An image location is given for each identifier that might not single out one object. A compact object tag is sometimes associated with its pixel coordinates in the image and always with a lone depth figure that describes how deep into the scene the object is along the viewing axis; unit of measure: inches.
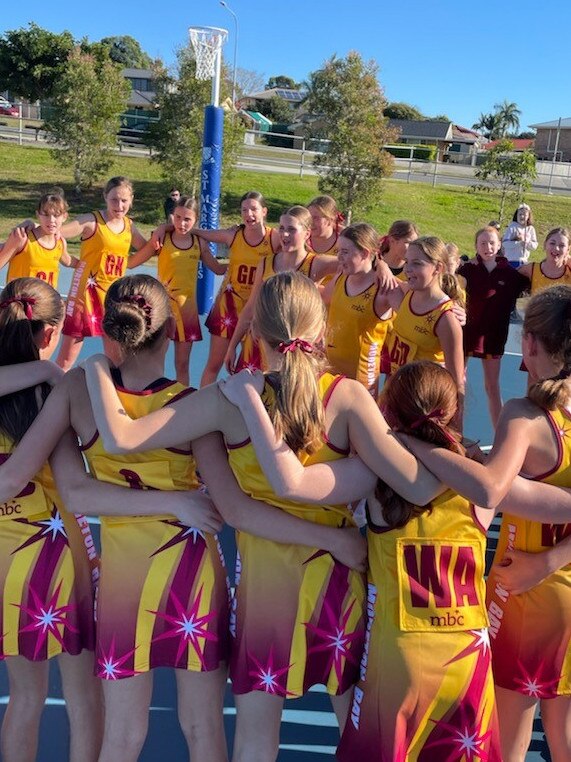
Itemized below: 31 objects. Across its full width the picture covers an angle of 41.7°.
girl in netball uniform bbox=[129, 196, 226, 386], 273.3
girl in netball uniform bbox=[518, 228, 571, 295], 266.8
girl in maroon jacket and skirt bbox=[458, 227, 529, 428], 264.8
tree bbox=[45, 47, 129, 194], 764.6
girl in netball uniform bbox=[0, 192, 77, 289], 249.4
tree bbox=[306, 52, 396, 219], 747.4
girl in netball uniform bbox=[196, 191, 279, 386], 267.4
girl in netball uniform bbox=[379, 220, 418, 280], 230.5
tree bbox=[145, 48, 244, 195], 728.3
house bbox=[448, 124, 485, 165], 1796.3
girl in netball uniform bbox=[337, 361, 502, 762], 77.8
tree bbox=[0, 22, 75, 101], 1574.8
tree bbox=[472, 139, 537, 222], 773.3
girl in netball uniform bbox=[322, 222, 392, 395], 198.1
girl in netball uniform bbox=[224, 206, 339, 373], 222.2
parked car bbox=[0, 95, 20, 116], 1630.7
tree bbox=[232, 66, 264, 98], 1892.2
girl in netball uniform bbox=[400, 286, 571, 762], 83.6
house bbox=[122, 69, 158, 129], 1437.0
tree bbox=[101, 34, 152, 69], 3100.1
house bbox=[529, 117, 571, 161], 2191.2
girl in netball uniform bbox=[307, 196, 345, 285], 243.8
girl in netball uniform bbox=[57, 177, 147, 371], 274.4
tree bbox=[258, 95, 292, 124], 2527.1
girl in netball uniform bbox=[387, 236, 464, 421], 187.0
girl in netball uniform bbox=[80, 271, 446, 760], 80.2
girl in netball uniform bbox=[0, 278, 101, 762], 87.7
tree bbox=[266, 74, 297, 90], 3914.9
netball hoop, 477.4
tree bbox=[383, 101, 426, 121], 3029.0
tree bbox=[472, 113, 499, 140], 2757.4
